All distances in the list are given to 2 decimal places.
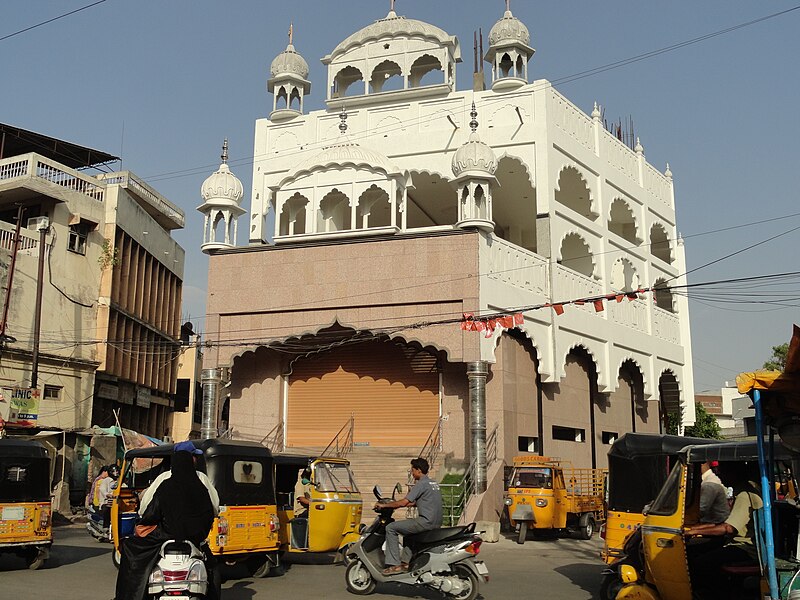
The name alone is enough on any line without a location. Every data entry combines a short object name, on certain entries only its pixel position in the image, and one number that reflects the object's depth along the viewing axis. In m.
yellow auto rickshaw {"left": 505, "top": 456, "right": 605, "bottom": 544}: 17.72
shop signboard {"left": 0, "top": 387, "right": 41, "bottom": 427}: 24.41
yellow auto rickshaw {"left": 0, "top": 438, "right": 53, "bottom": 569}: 11.88
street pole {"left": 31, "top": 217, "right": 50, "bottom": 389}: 25.33
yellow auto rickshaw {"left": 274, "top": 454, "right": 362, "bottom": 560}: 13.16
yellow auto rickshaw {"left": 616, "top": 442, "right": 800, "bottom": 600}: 6.83
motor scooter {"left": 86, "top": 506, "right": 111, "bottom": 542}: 16.44
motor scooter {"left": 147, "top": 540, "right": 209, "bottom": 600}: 6.73
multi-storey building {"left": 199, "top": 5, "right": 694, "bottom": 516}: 20.91
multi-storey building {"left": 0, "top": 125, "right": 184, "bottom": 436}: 27.52
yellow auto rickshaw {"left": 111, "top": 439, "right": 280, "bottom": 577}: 11.20
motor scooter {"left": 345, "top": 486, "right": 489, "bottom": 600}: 9.25
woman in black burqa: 6.76
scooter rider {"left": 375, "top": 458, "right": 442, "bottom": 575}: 9.49
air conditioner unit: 26.20
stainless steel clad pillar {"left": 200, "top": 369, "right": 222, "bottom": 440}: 22.45
